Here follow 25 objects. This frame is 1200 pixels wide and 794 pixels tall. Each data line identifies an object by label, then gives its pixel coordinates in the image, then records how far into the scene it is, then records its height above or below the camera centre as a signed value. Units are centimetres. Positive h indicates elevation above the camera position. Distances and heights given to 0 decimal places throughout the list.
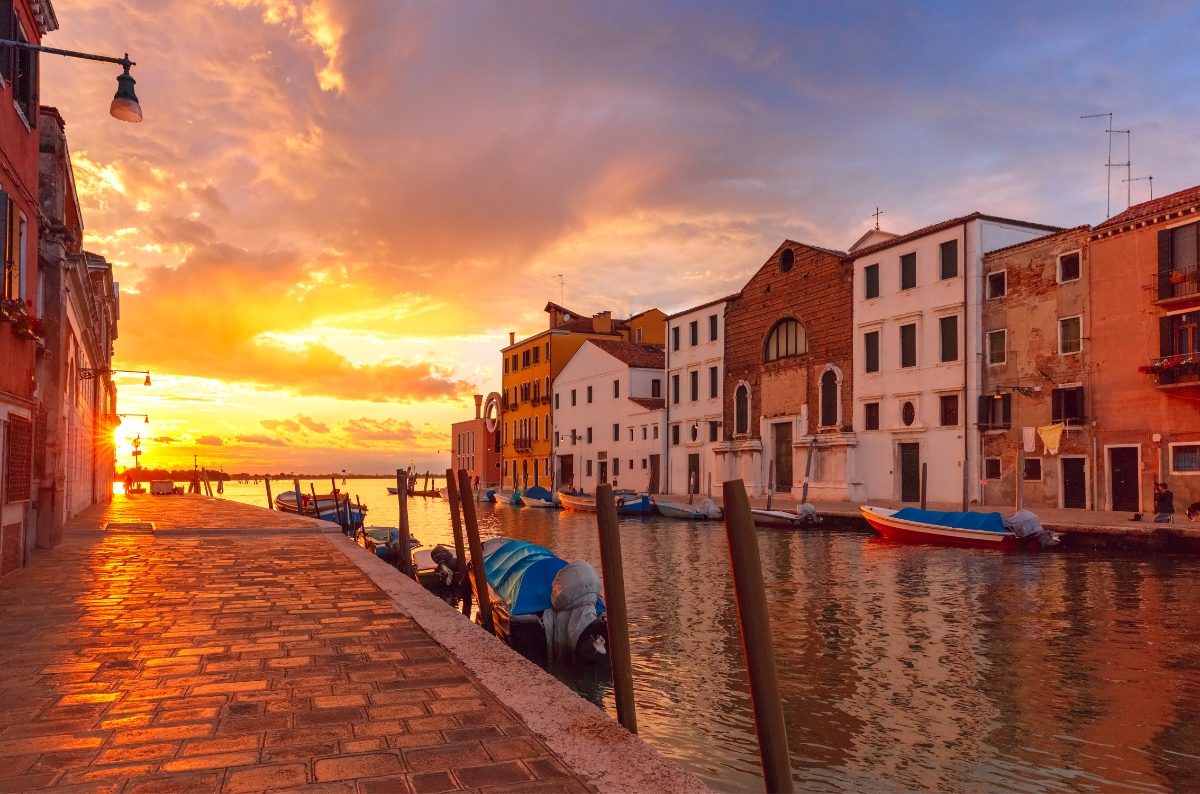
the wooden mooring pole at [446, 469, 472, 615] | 1465 -205
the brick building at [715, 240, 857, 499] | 3444 +264
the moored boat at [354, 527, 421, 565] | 1992 -243
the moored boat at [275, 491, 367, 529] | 2695 -221
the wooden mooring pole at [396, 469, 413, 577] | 1706 -203
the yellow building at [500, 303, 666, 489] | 5759 +434
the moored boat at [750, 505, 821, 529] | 2816 -255
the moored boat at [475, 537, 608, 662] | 988 -200
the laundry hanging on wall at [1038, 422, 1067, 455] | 2572 +10
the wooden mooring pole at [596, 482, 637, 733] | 576 -115
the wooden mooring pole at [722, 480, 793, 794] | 423 -98
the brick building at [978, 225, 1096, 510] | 2603 +200
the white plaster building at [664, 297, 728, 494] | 4191 +227
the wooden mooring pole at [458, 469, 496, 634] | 1188 -161
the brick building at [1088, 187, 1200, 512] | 2330 +241
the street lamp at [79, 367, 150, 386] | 2218 +174
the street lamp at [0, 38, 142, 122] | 805 +316
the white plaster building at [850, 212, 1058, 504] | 2914 +296
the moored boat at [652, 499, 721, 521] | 3222 -268
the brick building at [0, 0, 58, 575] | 938 +190
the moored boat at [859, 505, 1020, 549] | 2116 -226
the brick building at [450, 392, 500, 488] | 6702 -76
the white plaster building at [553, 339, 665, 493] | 4716 +131
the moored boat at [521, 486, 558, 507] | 4550 -302
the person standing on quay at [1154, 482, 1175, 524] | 2248 -159
